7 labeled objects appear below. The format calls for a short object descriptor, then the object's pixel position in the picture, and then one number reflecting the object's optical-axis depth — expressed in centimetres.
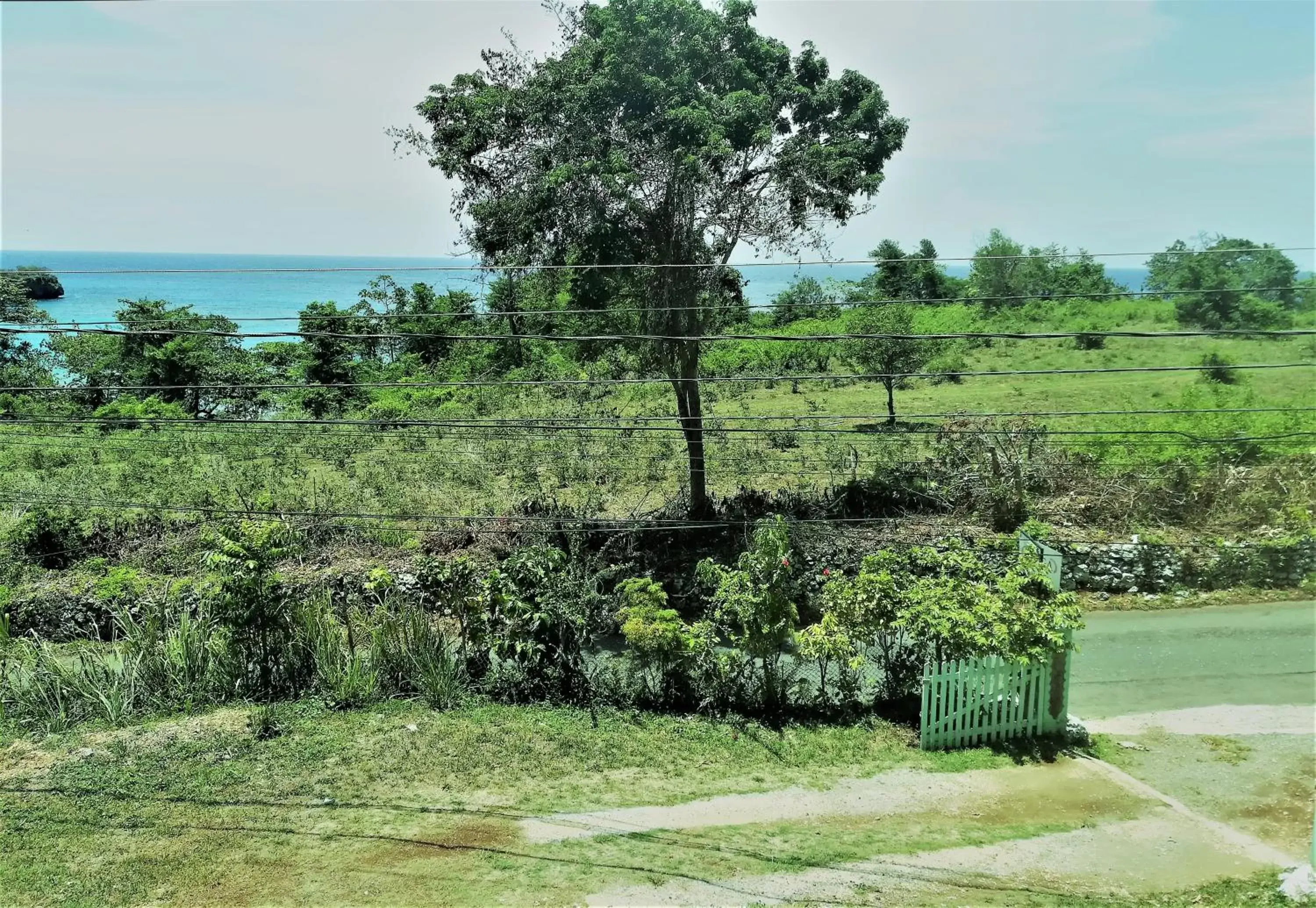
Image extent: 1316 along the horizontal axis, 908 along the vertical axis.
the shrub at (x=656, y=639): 954
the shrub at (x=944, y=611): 884
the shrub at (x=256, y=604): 988
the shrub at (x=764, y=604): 948
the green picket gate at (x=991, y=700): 900
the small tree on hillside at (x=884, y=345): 1986
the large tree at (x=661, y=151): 1370
